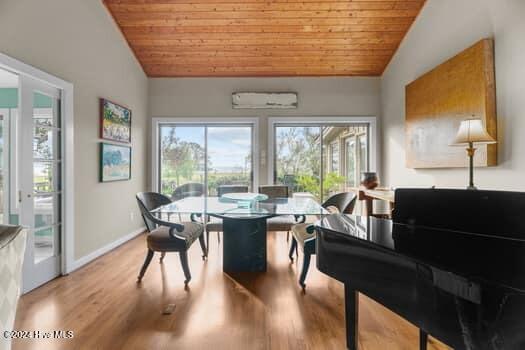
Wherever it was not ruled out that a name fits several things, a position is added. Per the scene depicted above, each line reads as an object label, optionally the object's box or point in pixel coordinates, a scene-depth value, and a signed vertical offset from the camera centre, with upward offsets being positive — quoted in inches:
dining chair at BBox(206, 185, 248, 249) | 162.8 -7.7
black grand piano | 38.4 -14.9
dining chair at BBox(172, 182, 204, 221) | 171.6 -9.3
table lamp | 95.4 +14.0
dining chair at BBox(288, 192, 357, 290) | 103.0 -22.7
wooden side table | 149.7 -11.3
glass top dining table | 106.3 -13.2
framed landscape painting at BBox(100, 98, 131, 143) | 144.5 +30.8
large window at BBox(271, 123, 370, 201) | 209.0 +16.6
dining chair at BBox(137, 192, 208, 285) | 105.5 -24.0
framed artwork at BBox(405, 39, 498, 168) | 104.0 +31.1
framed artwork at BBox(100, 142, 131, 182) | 144.9 +8.0
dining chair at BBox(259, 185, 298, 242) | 132.0 -21.2
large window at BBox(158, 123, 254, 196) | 209.9 +15.3
